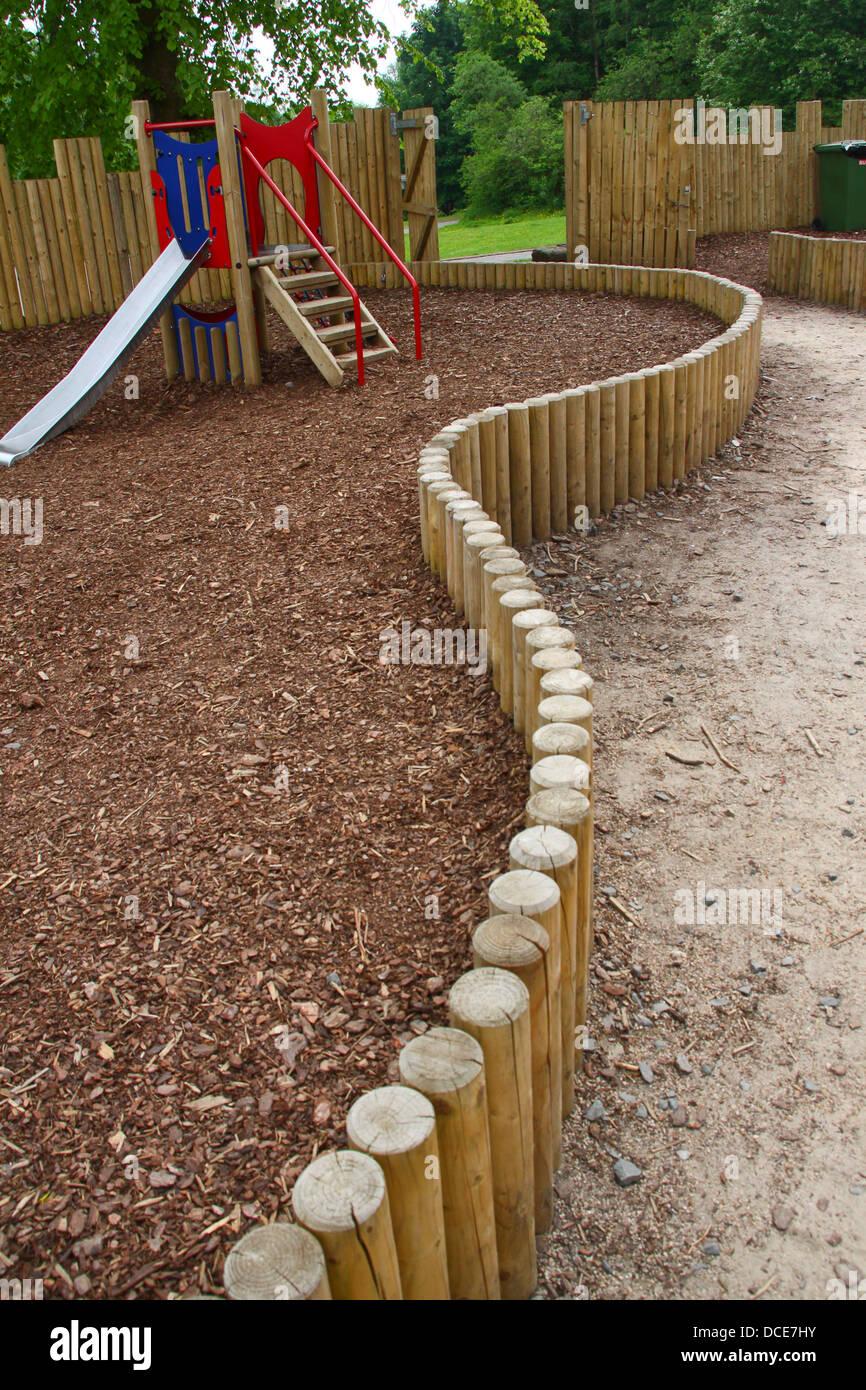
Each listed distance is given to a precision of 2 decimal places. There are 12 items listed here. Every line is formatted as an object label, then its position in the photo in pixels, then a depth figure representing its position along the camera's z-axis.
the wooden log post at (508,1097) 2.21
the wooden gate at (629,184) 13.47
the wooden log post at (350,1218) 1.83
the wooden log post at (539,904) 2.49
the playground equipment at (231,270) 8.58
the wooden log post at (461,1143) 2.07
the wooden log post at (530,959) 2.38
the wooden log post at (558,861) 2.64
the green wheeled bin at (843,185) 16.73
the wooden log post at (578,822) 2.83
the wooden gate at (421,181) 13.67
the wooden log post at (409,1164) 1.95
